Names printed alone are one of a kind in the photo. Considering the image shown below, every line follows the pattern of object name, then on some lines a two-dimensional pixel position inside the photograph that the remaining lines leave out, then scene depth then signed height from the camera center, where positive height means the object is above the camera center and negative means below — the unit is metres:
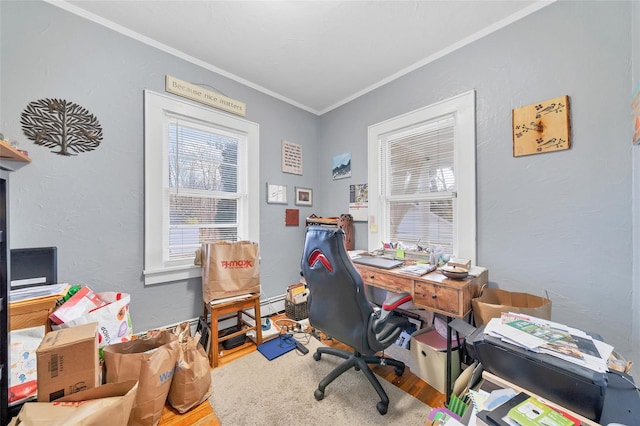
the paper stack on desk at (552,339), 0.80 -0.51
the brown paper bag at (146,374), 1.25 -0.91
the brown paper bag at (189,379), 1.41 -1.06
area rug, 1.38 -1.25
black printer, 0.71 -0.60
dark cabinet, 1.04 -0.37
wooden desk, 1.47 -0.55
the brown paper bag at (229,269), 1.96 -0.52
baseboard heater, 2.20 -1.13
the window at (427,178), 1.95 +0.34
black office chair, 1.39 -0.61
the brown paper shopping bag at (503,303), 1.36 -0.61
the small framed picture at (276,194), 2.77 +0.23
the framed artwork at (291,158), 2.90 +0.71
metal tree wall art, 1.55 +0.62
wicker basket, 2.63 -1.16
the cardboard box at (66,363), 1.06 -0.73
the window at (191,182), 2.00 +0.30
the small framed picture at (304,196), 3.04 +0.21
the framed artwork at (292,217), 2.93 -0.07
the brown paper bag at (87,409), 0.97 -0.89
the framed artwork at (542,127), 1.53 +0.60
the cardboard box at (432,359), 1.57 -1.05
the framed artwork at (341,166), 2.90 +0.60
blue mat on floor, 1.99 -1.24
